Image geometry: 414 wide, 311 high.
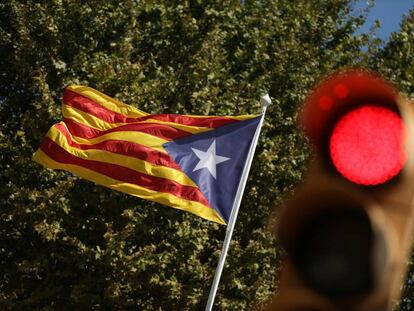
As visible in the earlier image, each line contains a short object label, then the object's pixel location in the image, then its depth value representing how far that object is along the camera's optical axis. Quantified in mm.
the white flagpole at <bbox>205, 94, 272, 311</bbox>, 19453
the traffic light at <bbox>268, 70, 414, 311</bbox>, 3805
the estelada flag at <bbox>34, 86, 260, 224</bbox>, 20000
